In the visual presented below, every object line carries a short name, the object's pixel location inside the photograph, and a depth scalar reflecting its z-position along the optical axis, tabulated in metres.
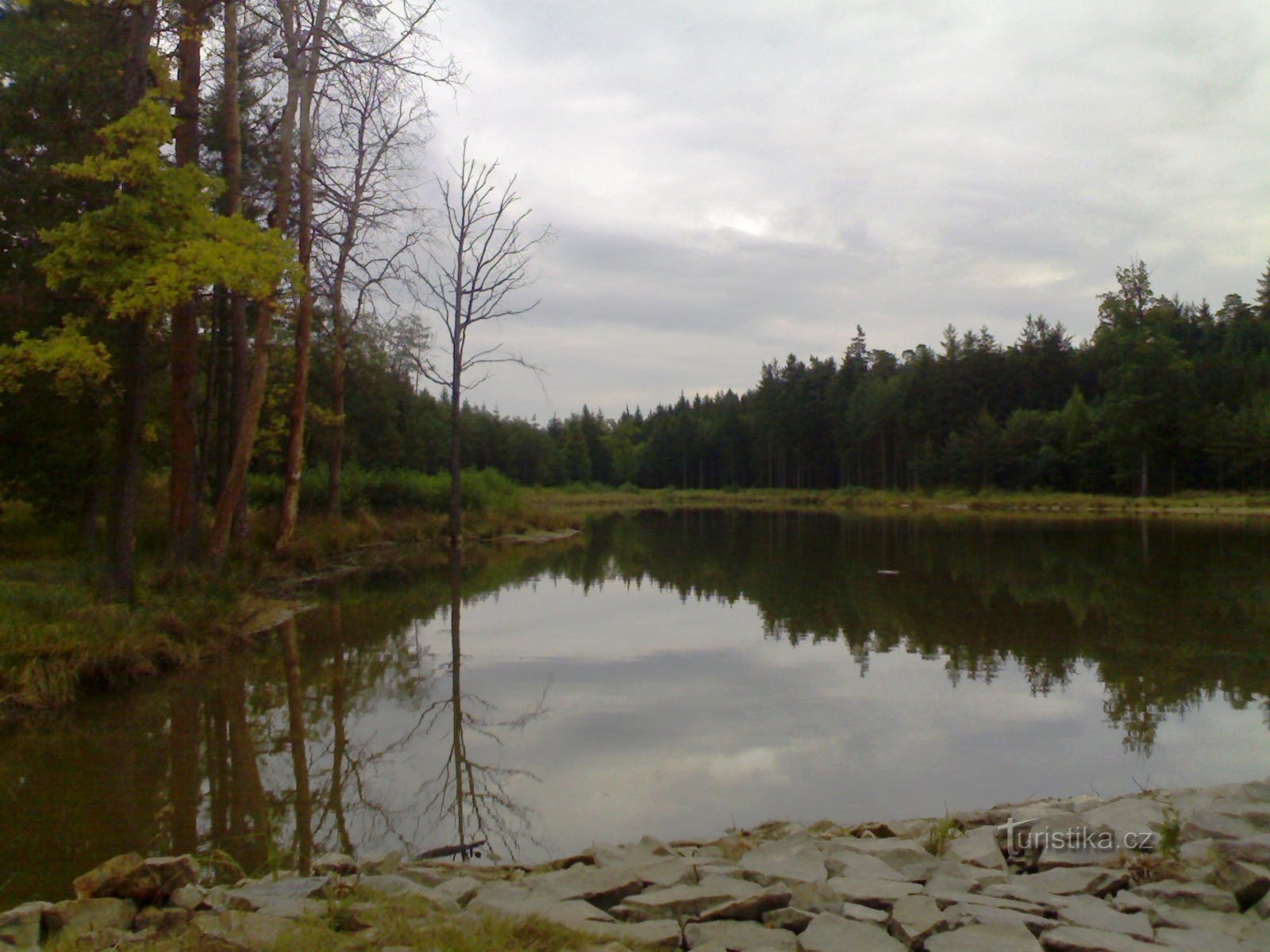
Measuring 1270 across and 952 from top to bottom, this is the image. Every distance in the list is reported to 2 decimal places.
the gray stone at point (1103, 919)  3.74
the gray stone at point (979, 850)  4.59
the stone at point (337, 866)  4.58
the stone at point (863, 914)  3.85
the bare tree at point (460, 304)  27.59
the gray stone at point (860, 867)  4.32
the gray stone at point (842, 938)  3.56
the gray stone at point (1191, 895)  3.95
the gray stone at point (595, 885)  4.12
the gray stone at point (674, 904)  3.94
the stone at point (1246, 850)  4.18
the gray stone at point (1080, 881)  4.18
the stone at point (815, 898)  3.94
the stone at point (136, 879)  3.86
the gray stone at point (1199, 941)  3.59
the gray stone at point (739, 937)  3.61
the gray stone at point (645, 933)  3.65
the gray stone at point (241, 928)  3.35
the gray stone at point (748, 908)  3.87
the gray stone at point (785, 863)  4.24
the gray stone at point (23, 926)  3.42
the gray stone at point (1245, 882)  3.99
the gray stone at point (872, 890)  4.02
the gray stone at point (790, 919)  3.80
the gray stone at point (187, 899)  3.83
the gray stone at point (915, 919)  3.68
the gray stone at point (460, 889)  4.16
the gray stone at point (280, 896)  3.82
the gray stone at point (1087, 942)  3.52
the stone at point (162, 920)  3.60
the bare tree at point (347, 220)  14.92
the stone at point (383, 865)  4.57
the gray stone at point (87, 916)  3.59
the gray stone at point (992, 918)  3.76
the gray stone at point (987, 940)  3.53
